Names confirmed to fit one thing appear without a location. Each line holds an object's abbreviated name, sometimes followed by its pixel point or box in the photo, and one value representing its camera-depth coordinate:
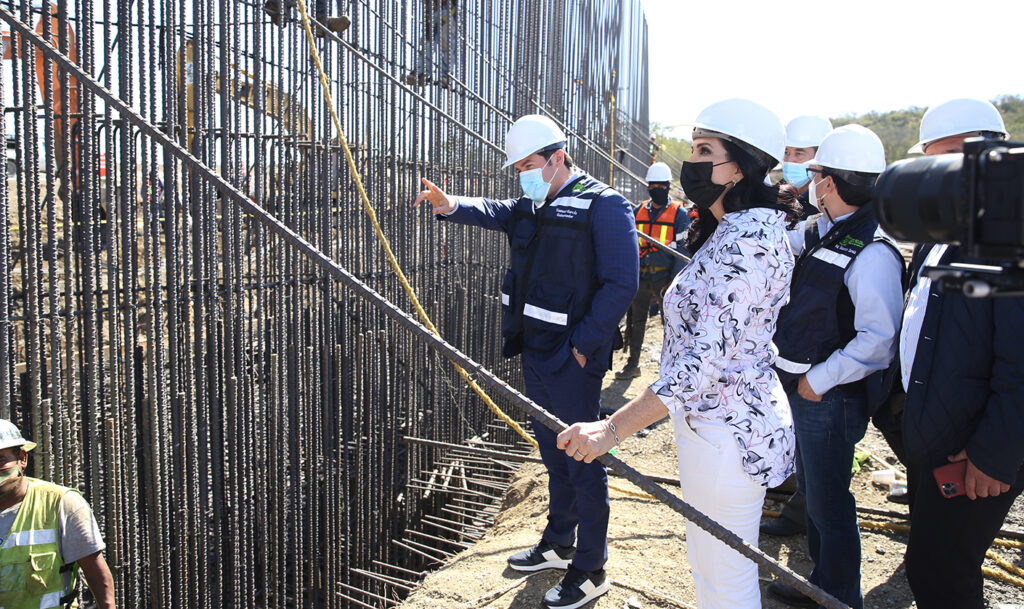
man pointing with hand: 3.49
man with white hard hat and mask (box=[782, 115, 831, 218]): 4.81
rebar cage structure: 3.02
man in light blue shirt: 2.99
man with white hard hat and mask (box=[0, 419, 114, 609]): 2.74
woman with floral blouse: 2.22
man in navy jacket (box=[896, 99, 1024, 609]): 2.28
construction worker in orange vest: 8.20
